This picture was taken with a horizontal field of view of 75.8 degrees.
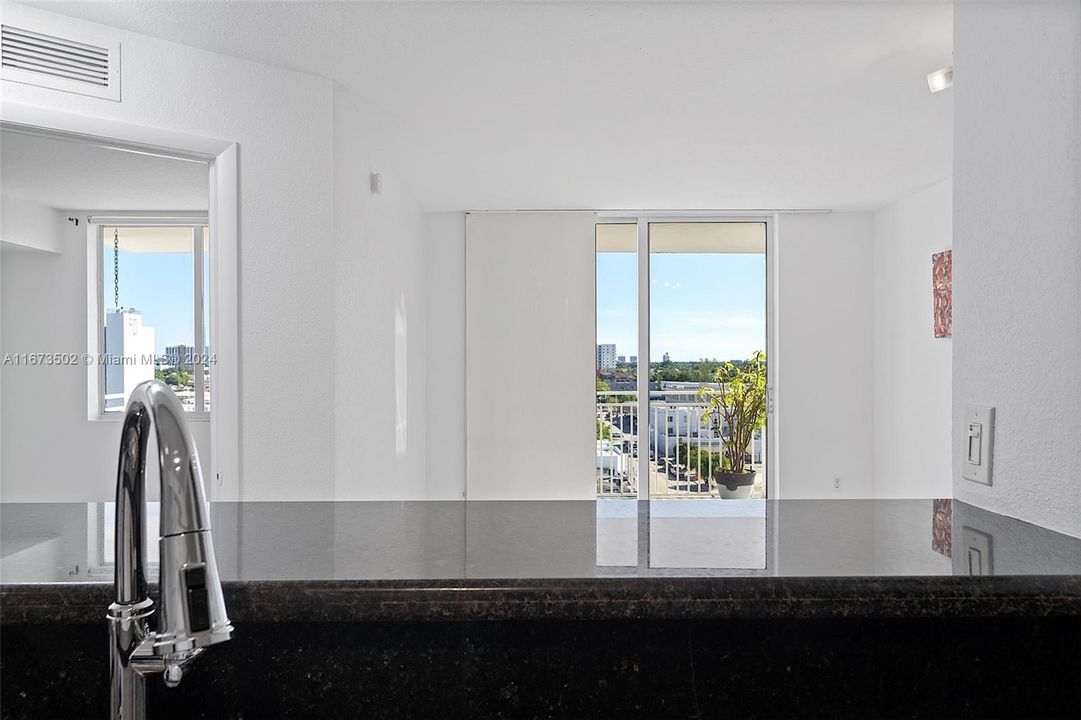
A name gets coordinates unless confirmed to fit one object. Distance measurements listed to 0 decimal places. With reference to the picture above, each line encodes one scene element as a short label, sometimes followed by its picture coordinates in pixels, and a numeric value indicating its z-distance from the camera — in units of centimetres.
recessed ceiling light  263
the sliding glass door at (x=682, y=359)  567
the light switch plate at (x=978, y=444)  114
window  236
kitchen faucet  58
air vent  215
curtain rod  557
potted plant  572
